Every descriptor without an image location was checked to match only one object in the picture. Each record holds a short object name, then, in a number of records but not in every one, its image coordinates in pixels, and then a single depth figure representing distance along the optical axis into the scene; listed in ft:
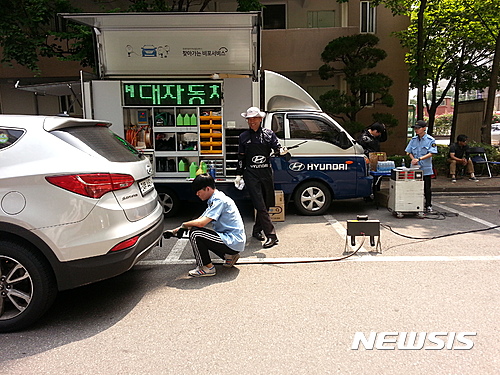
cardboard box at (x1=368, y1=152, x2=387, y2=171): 28.55
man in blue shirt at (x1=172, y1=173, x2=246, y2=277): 15.20
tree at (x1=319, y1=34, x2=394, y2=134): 43.86
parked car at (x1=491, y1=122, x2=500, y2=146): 109.07
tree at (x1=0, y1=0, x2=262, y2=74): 35.53
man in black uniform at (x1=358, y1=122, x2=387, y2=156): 29.25
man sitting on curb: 37.99
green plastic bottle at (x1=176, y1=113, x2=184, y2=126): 24.57
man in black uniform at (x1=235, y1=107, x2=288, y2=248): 19.66
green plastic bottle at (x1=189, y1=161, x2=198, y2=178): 24.40
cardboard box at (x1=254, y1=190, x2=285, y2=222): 24.70
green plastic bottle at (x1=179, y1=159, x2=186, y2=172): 24.91
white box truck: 24.04
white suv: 11.27
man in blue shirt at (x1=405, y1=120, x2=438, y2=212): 25.46
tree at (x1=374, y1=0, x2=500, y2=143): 43.29
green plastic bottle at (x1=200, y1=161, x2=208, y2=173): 23.41
